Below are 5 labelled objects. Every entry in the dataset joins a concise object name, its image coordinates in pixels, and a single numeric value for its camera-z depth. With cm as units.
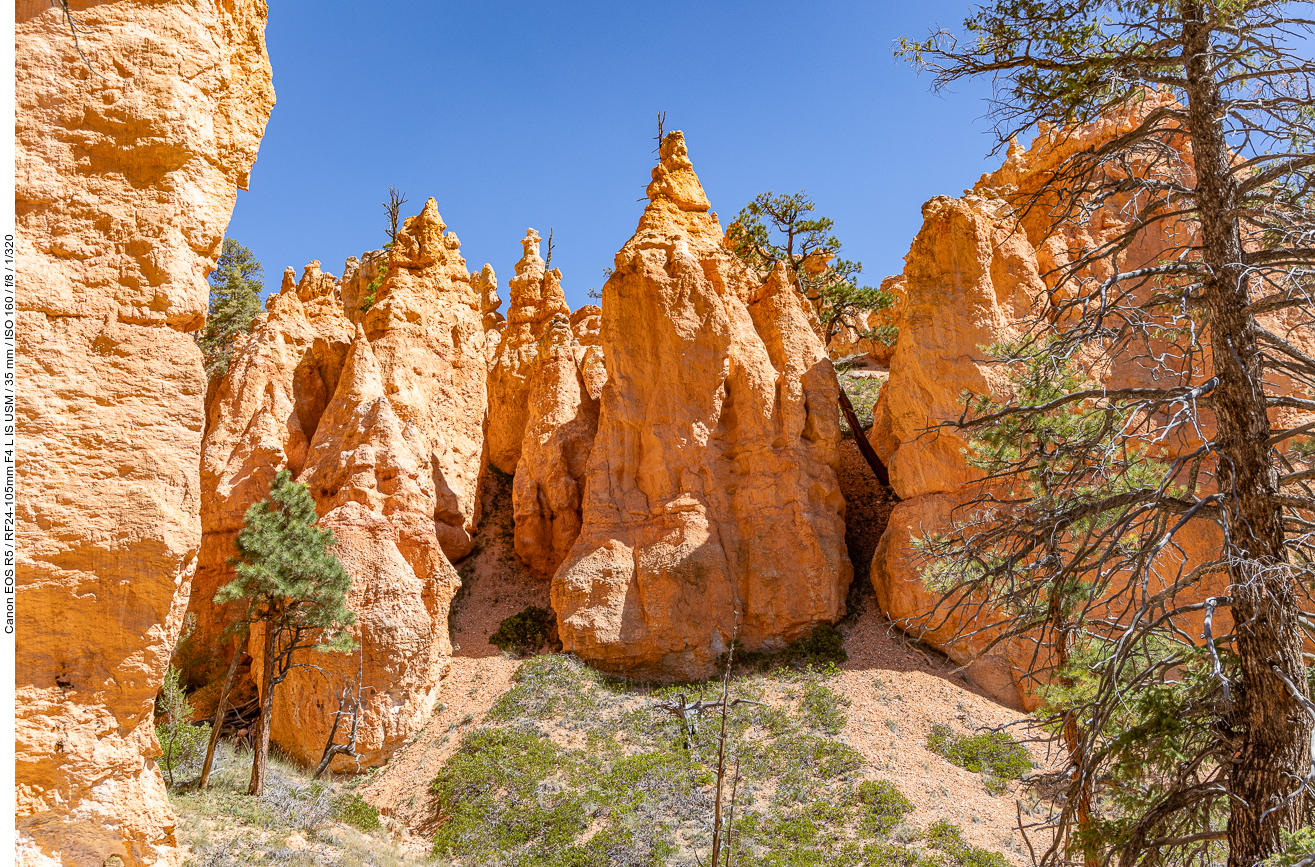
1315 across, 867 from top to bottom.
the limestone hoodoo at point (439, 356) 2167
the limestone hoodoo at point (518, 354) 2694
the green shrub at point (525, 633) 1951
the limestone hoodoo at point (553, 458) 2208
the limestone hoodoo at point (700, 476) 1875
